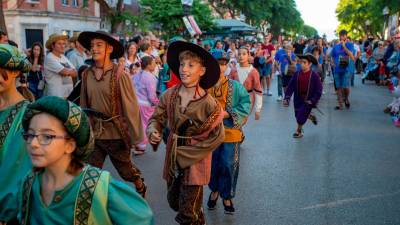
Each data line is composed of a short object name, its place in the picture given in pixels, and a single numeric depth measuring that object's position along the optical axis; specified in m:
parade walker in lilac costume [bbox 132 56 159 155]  8.03
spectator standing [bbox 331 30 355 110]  12.82
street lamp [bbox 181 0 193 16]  17.22
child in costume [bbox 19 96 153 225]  2.22
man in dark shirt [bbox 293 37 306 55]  18.77
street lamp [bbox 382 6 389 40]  27.43
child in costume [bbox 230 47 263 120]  6.14
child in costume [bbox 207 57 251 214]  4.78
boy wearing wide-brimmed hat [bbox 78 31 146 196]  4.82
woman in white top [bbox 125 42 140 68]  9.84
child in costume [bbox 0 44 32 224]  2.76
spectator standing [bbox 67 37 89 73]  9.90
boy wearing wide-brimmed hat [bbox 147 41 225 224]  3.88
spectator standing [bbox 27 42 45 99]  8.99
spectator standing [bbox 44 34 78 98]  7.59
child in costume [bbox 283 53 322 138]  9.20
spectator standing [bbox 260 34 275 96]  15.87
